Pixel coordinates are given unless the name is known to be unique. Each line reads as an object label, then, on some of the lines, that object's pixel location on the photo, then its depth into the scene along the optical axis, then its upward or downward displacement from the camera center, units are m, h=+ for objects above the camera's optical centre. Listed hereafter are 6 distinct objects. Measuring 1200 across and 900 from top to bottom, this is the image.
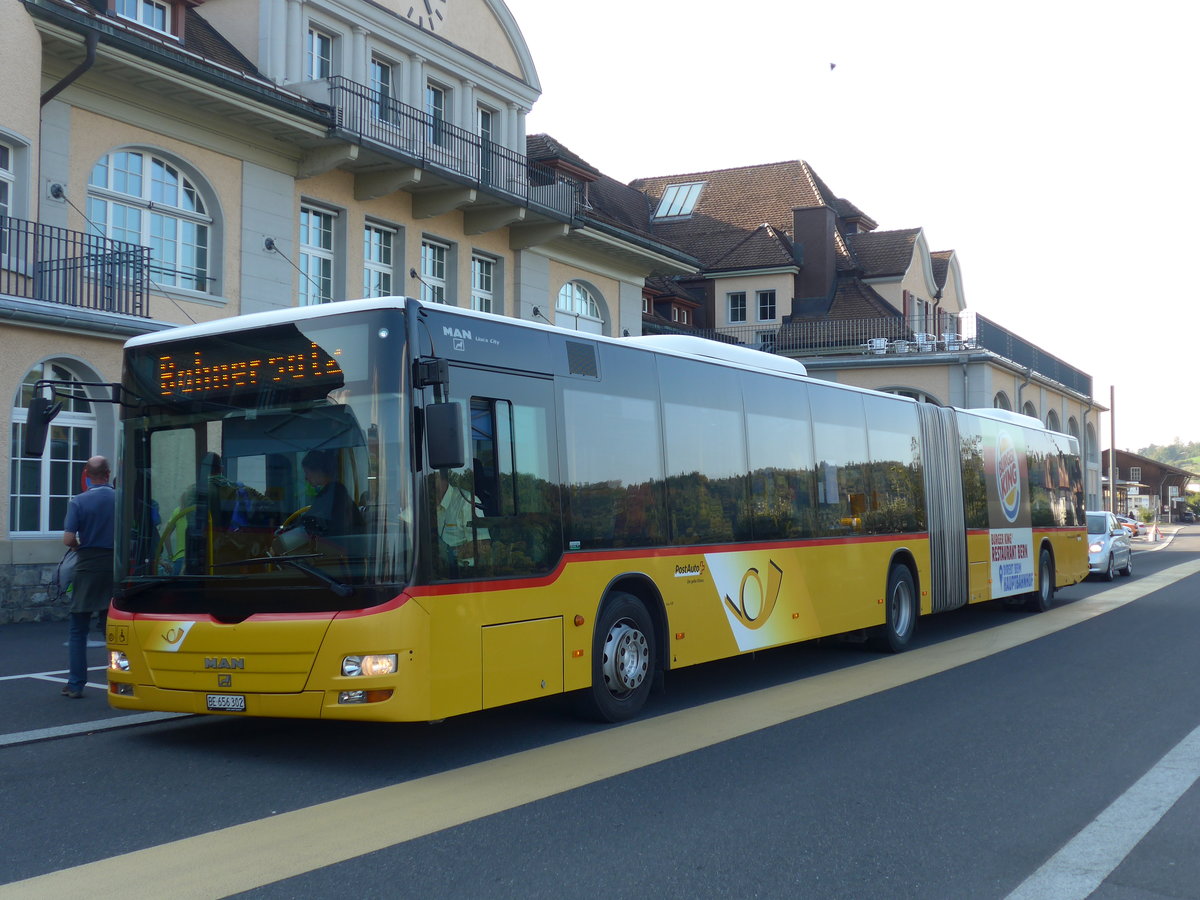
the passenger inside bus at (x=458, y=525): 7.23 +0.11
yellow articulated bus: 7.03 +0.17
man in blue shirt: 9.35 +0.01
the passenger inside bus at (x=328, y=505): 7.05 +0.24
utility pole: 59.15 +5.04
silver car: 27.73 -0.38
